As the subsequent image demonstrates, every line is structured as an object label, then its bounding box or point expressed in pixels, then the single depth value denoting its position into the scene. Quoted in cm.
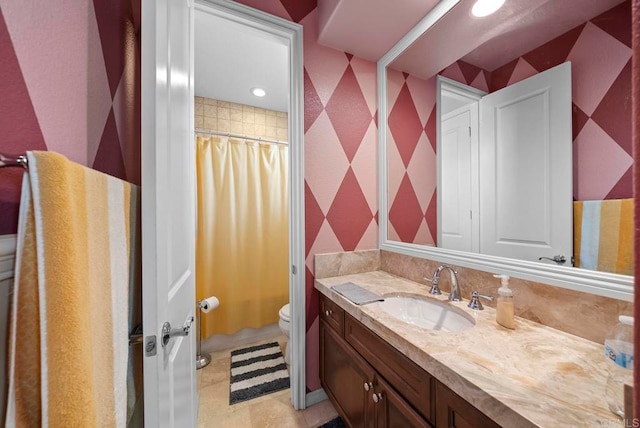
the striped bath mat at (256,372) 161
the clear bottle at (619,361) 49
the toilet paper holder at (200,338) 184
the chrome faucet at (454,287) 110
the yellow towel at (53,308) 34
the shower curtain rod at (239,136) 223
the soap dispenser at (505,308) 83
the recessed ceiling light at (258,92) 222
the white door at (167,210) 55
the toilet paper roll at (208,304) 184
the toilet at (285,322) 181
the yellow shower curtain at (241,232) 220
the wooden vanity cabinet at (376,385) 66
